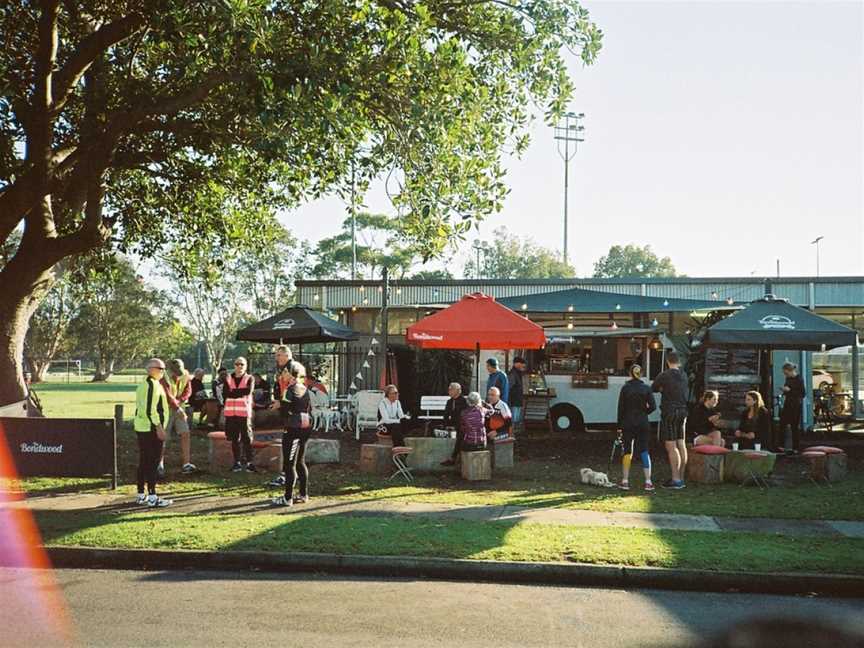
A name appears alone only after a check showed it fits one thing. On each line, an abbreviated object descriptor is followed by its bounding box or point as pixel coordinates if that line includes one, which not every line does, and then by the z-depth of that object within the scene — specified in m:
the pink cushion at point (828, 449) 12.66
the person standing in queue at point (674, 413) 11.88
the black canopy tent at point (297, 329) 17.41
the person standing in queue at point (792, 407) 14.98
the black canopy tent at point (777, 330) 13.76
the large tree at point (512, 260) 92.12
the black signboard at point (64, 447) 11.33
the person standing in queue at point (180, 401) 12.58
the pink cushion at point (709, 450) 12.25
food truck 18.47
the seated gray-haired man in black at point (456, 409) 12.69
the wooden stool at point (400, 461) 12.58
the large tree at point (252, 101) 11.10
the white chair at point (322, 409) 18.88
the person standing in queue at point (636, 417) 11.72
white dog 11.95
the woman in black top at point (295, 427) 10.09
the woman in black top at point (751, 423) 13.32
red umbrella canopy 13.84
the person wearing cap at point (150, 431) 10.13
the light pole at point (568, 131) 72.32
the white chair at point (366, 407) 17.38
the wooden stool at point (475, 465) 12.40
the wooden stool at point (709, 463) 12.25
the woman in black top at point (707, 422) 13.20
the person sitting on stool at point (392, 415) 13.81
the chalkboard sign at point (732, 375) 16.84
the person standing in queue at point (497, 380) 14.37
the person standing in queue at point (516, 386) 16.73
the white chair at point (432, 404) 16.08
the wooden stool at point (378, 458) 12.85
